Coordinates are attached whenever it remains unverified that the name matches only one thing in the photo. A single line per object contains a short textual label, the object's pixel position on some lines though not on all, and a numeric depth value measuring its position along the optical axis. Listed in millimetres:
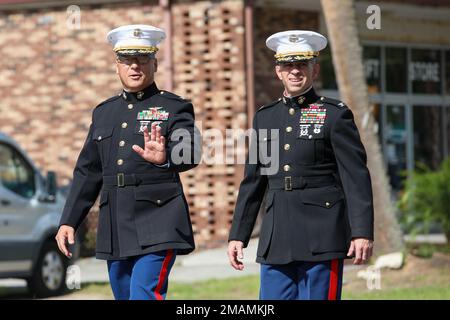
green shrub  29344
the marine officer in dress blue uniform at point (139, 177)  12641
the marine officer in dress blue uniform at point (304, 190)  12039
